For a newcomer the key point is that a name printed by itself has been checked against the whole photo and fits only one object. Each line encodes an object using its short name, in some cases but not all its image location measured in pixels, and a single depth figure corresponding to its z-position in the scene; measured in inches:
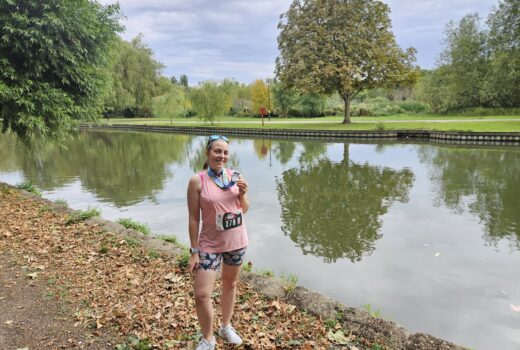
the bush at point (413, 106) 1969.7
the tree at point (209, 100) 1680.6
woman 104.4
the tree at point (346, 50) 1203.9
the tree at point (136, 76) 1847.9
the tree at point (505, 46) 1062.1
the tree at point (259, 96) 2142.0
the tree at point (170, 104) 1854.1
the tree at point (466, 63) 1568.7
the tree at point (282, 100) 2168.3
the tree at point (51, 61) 312.0
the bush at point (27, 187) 384.6
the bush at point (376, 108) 1996.2
